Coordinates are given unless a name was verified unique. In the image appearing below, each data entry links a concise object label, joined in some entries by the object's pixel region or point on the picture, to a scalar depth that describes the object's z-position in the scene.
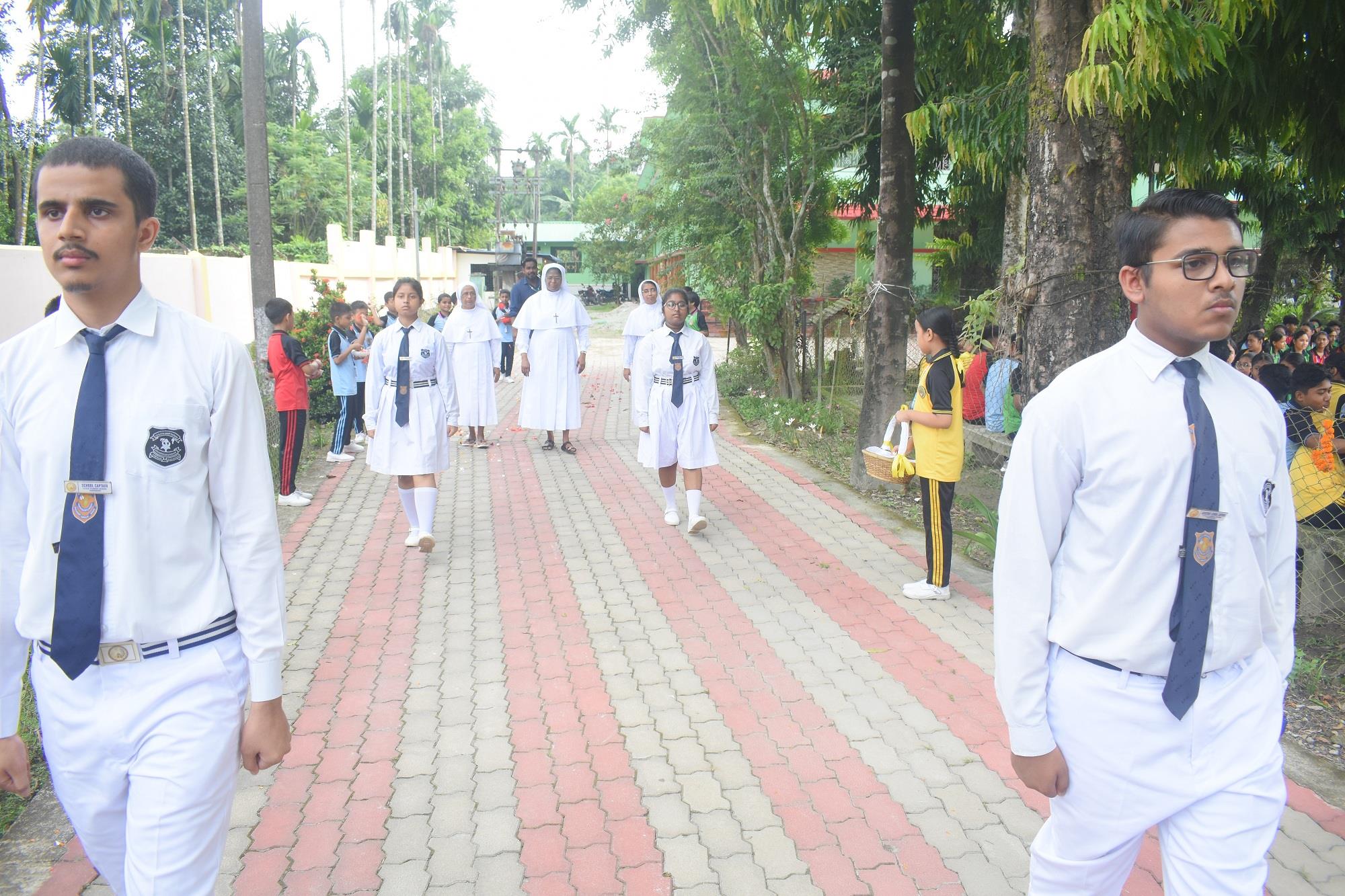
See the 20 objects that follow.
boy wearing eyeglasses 2.13
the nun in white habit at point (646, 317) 11.84
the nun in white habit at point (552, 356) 11.85
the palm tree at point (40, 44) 24.12
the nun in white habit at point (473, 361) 12.02
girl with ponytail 6.02
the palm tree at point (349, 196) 29.77
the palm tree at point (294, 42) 40.34
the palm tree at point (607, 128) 20.98
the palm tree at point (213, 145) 29.83
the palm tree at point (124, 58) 27.53
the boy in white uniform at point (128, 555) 2.12
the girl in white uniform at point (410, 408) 7.33
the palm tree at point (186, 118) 28.44
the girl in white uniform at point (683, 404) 7.92
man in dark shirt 15.22
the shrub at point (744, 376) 16.97
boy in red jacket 8.73
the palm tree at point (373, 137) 30.22
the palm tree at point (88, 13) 27.20
